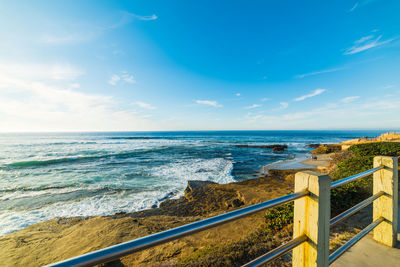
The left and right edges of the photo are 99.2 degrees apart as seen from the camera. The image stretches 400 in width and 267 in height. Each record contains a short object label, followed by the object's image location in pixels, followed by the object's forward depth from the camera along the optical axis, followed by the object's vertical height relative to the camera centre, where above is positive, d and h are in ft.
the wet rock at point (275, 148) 96.66 -9.74
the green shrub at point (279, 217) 14.64 -7.63
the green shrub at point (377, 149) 29.07 -3.32
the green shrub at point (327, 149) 76.77 -7.77
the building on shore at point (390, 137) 61.35 -1.71
